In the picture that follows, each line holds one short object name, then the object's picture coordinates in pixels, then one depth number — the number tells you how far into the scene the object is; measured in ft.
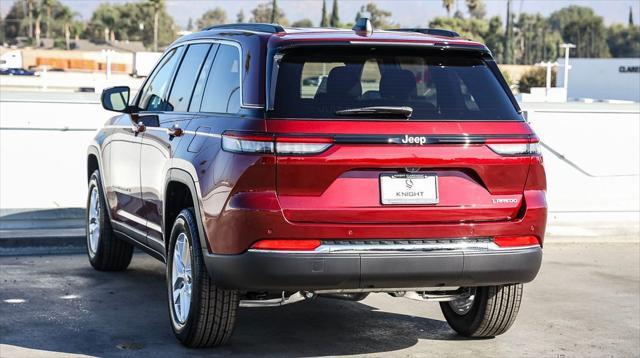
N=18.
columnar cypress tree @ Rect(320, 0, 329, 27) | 413.39
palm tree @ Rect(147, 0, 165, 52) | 477.36
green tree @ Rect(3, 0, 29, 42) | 535.19
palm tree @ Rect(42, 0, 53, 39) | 521.24
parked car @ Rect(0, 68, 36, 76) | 279.57
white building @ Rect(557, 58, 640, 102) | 313.32
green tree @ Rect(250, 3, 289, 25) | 606.75
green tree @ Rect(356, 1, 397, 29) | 545.85
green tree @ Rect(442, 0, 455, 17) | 509.35
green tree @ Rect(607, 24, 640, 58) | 603.67
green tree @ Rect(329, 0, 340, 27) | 443.32
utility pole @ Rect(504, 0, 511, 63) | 396.84
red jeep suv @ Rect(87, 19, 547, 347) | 20.06
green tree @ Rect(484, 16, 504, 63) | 523.29
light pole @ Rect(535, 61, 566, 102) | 183.40
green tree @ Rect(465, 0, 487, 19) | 509.35
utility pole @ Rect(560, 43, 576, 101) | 214.07
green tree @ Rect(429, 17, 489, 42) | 475.72
